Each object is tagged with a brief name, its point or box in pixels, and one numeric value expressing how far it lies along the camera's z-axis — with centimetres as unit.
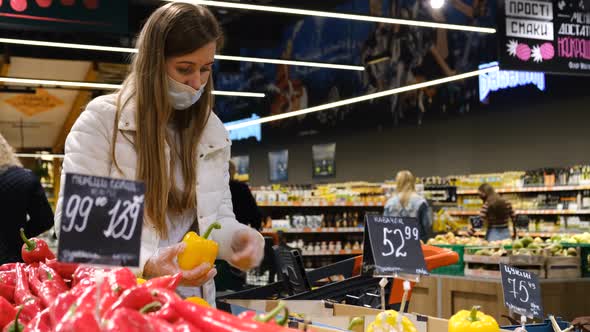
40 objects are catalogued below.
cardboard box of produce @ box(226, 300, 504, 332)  209
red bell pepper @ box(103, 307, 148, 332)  102
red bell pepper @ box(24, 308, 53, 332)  121
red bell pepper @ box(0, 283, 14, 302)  165
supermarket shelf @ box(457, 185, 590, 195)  1168
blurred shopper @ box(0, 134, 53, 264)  408
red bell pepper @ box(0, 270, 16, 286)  169
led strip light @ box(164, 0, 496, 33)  637
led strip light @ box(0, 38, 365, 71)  720
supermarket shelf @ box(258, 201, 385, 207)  1062
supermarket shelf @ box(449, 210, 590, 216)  1173
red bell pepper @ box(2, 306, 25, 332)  128
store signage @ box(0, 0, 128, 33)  605
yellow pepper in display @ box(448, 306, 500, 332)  187
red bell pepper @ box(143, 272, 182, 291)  124
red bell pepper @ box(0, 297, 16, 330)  147
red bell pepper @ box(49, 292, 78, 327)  116
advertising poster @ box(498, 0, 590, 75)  712
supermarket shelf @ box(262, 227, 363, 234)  1045
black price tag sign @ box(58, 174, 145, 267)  123
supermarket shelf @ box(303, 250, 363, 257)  1063
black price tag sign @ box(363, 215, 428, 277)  229
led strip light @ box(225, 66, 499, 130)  887
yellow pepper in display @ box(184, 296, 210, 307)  147
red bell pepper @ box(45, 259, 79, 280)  168
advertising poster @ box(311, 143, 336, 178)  1988
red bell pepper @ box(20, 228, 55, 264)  183
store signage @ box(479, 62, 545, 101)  1373
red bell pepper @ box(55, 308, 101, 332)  103
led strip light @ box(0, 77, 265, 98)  953
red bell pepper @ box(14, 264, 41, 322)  144
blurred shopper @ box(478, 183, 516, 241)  943
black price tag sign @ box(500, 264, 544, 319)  246
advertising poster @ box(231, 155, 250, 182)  2361
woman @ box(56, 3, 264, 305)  213
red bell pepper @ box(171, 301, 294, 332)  102
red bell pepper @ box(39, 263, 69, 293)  159
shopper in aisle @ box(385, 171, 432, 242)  890
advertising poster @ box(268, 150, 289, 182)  2173
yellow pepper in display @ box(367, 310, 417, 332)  180
